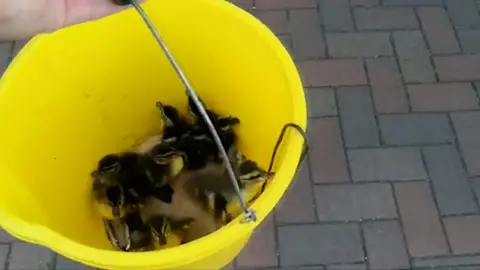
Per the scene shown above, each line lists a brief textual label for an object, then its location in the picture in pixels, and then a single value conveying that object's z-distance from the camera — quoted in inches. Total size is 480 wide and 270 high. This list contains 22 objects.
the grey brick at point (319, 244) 52.4
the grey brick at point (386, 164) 56.4
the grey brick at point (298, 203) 54.3
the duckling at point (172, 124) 49.4
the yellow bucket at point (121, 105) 36.1
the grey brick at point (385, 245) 52.3
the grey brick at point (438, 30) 64.1
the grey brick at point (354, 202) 54.4
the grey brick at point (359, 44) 63.4
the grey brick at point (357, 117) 58.3
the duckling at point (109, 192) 46.2
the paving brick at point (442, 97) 60.4
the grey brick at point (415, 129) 58.4
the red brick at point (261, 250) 52.2
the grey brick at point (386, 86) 60.2
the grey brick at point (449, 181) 55.2
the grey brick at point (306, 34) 63.4
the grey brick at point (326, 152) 56.4
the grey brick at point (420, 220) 53.1
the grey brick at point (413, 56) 62.3
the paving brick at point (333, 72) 61.6
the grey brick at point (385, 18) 65.4
